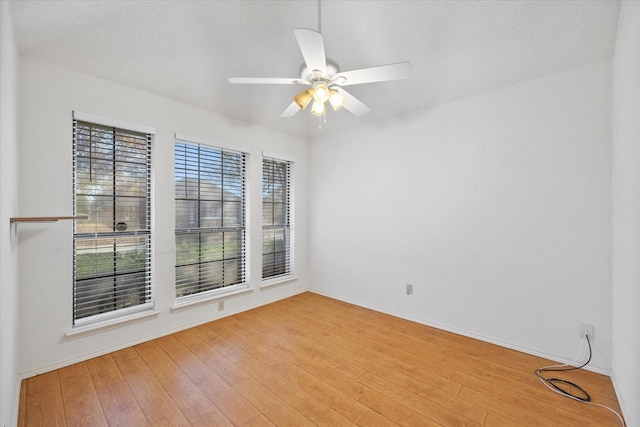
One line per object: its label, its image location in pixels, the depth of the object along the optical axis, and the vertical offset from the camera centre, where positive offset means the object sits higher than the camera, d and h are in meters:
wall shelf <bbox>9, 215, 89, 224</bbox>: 1.65 -0.04
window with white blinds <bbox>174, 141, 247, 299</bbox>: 3.09 -0.06
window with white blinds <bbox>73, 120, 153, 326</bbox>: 2.43 -0.09
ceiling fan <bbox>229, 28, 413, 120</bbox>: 1.58 +0.91
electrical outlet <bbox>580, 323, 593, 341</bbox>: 2.23 -1.00
